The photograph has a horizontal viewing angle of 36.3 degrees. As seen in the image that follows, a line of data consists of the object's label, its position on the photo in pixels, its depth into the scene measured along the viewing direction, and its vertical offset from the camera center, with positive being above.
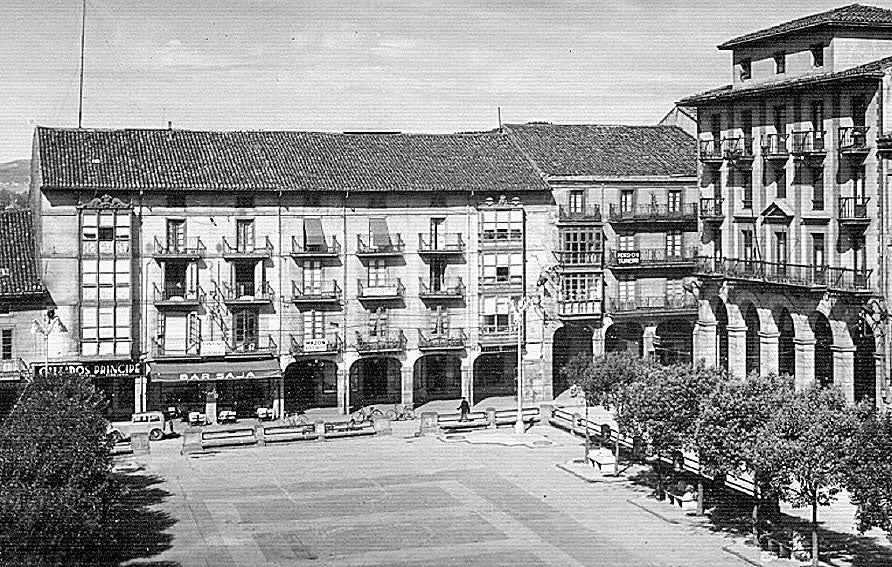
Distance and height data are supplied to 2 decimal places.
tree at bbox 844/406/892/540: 40.72 -5.33
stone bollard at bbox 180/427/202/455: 71.50 -7.35
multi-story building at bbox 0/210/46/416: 77.00 -1.21
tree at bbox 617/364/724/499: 53.84 -4.24
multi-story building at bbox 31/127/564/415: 78.31 +2.41
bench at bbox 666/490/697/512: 55.31 -8.14
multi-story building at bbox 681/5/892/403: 72.00 +5.54
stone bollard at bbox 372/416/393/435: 76.19 -7.02
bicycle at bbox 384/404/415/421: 82.24 -6.78
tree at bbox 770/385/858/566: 44.53 -4.80
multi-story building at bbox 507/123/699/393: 88.56 +3.79
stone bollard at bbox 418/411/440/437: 76.38 -6.91
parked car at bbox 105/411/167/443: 76.12 -6.93
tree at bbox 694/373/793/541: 49.38 -4.58
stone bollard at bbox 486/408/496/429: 77.94 -6.80
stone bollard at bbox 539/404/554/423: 79.31 -6.55
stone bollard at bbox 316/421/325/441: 75.06 -7.16
